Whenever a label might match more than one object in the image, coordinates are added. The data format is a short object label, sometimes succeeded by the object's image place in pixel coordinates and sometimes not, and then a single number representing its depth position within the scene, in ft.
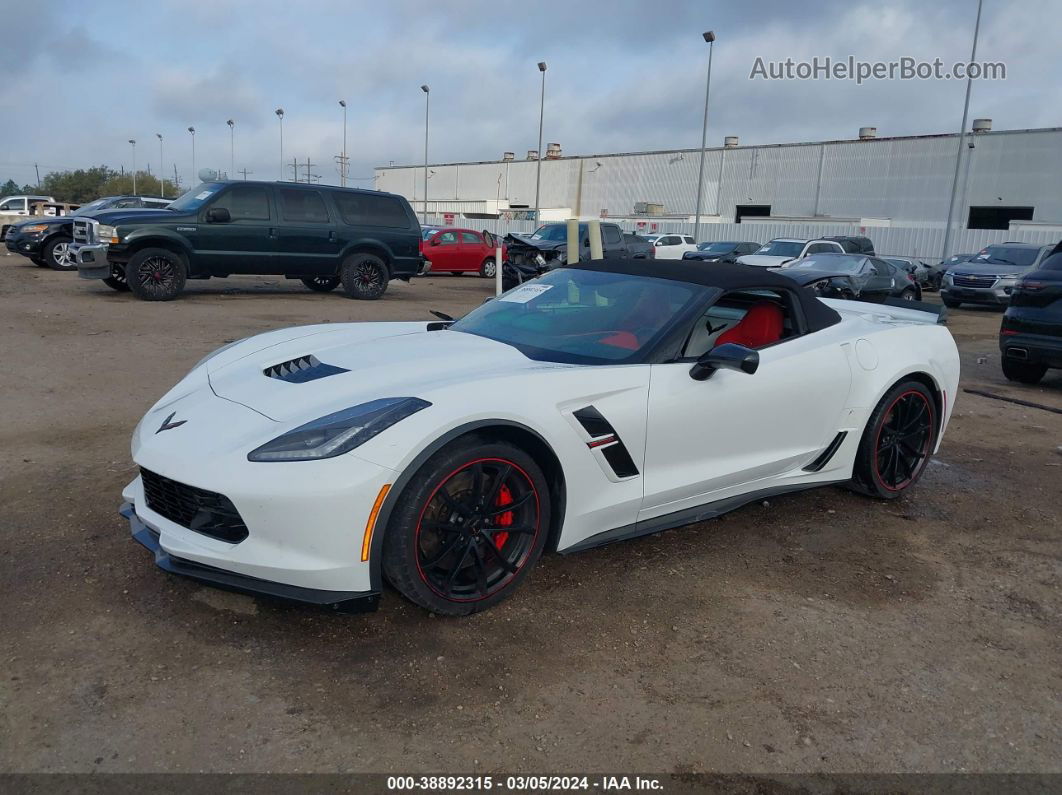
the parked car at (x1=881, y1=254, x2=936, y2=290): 83.25
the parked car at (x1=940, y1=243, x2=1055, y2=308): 62.59
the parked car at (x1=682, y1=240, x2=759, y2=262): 87.36
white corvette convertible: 9.60
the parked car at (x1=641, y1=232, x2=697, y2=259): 99.30
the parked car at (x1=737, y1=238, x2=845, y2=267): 71.31
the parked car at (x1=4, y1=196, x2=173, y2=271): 58.08
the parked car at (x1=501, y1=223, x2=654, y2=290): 59.58
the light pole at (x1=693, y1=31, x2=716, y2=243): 111.34
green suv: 41.98
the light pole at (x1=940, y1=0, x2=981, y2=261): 98.89
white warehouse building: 133.80
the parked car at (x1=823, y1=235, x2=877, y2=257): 82.74
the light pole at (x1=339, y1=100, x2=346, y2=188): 264.46
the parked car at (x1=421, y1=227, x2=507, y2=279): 76.74
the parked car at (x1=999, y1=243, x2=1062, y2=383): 26.66
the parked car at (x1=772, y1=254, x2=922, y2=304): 50.50
